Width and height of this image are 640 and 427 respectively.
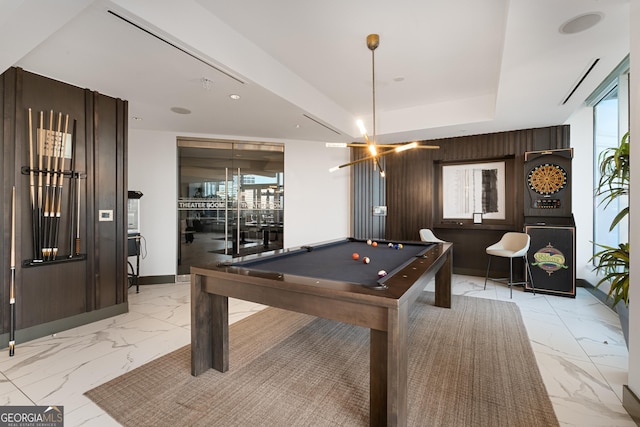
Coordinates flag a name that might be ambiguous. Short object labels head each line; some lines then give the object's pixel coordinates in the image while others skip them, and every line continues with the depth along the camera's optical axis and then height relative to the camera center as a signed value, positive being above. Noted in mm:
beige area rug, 1771 -1229
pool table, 1488 -500
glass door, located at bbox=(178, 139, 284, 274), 5273 +229
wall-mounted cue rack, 2854 +247
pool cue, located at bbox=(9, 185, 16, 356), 2568 -640
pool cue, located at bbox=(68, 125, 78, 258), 3129 +173
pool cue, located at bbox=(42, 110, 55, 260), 2895 -21
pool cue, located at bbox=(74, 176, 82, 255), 3141 -169
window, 3516 +1127
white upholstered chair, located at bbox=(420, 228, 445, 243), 5137 -424
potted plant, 2096 -295
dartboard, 4469 +498
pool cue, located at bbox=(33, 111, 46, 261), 2859 +130
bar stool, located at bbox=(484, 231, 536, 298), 4262 -559
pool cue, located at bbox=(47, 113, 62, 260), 2930 +270
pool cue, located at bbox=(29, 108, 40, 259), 2814 +23
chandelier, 2904 +874
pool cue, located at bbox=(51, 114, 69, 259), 2959 +237
